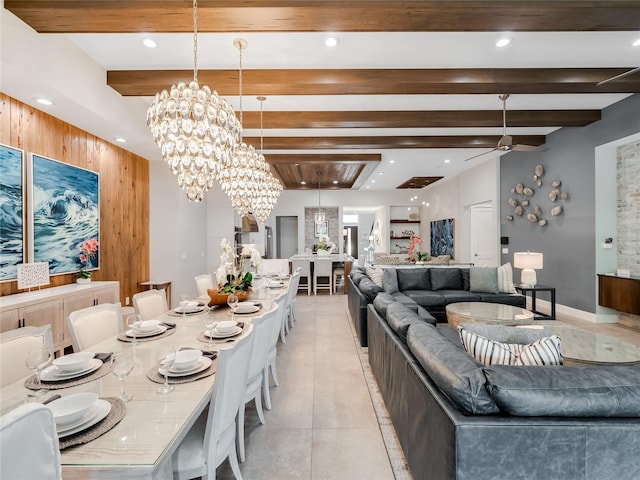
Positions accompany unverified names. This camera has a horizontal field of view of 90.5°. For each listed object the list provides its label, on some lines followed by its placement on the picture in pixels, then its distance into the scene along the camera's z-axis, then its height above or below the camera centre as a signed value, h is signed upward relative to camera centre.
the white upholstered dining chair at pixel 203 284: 4.09 -0.59
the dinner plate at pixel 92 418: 1.08 -0.66
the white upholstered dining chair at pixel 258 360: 1.93 -0.81
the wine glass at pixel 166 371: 1.43 -0.62
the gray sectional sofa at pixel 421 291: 4.06 -0.83
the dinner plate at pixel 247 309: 2.78 -0.63
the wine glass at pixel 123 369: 1.31 -0.54
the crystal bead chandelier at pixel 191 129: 2.21 +0.78
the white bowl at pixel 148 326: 2.21 -0.62
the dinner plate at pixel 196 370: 1.54 -0.66
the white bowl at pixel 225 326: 2.18 -0.61
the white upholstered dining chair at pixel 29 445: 0.70 -0.48
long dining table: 0.97 -0.68
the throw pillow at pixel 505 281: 5.05 -0.69
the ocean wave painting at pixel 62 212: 3.39 +0.33
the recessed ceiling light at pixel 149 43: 2.85 +1.79
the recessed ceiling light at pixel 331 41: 2.84 +1.79
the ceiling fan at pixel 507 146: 4.32 +1.26
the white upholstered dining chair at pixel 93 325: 2.09 -0.61
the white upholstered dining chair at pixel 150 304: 2.86 -0.61
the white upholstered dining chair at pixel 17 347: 1.65 -0.58
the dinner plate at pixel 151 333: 2.16 -0.65
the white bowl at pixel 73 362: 1.56 -0.62
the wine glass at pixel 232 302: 2.60 -0.53
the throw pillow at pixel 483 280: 5.07 -0.68
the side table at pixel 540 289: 5.00 -0.93
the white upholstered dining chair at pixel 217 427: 1.38 -0.88
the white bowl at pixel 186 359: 1.59 -0.63
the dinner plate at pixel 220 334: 2.08 -0.64
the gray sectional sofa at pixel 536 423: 1.20 -0.71
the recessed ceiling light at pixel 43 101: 3.09 +1.37
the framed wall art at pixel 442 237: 8.99 +0.03
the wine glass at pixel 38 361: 1.34 -0.52
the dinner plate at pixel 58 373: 1.52 -0.66
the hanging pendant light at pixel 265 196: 4.26 +0.60
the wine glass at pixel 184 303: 2.76 -0.57
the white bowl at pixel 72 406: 1.10 -0.62
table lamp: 4.92 -0.42
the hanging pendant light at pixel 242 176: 3.68 +0.74
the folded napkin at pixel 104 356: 1.77 -0.66
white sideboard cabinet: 2.78 -0.66
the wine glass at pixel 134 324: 1.93 -0.52
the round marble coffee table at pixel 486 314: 3.47 -0.90
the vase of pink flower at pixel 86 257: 3.92 -0.23
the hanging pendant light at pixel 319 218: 9.03 +0.58
